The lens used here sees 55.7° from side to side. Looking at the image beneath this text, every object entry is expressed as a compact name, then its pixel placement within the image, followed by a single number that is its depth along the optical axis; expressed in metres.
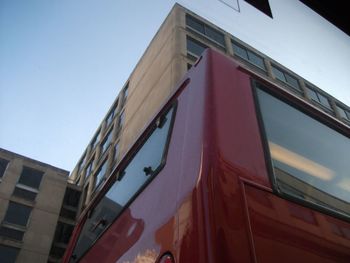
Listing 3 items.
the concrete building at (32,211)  18.28
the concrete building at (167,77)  16.08
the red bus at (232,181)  1.10
